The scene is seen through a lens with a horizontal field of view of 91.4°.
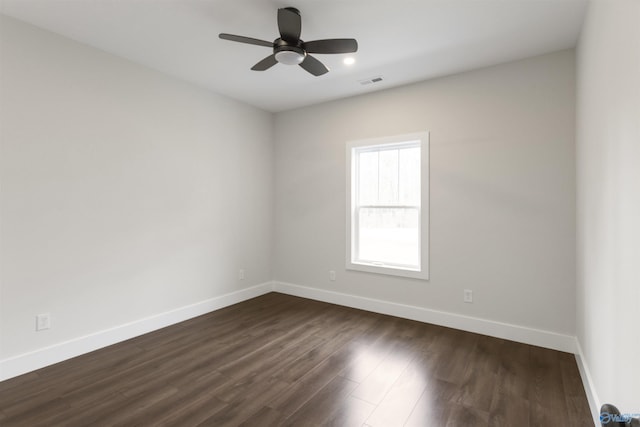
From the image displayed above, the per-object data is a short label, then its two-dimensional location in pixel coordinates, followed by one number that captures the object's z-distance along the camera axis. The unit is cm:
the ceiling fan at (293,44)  221
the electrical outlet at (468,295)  338
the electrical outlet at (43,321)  261
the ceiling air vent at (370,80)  363
